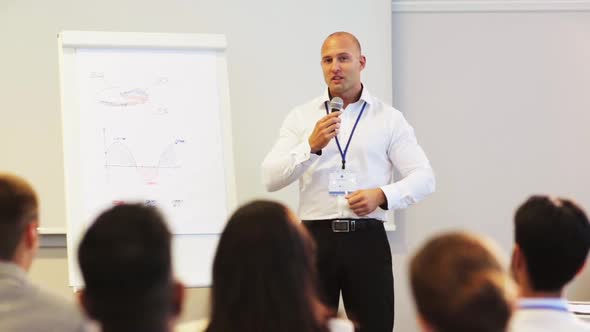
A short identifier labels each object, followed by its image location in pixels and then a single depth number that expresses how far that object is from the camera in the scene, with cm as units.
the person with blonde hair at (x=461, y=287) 334
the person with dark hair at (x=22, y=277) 470
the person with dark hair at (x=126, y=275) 358
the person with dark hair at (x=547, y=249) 503
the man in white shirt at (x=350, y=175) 629
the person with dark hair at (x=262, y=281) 434
